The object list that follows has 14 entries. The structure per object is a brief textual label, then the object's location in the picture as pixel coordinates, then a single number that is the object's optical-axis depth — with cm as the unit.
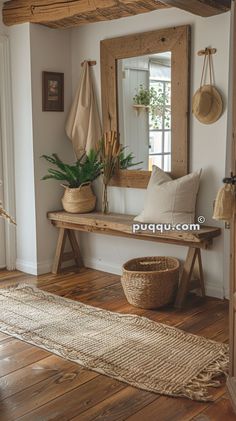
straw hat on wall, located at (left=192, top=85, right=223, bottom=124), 378
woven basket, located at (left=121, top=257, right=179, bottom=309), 371
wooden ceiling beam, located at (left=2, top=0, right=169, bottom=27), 381
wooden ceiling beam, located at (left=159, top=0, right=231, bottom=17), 335
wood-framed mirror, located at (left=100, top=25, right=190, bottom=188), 400
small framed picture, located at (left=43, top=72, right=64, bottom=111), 459
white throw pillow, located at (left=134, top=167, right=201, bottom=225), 391
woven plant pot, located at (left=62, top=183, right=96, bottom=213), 454
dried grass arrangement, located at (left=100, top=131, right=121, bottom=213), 445
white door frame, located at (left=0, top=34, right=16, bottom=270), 462
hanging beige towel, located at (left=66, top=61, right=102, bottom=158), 462
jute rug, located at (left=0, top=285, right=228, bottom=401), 272
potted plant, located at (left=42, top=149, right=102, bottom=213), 452
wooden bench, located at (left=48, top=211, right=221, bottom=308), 378
